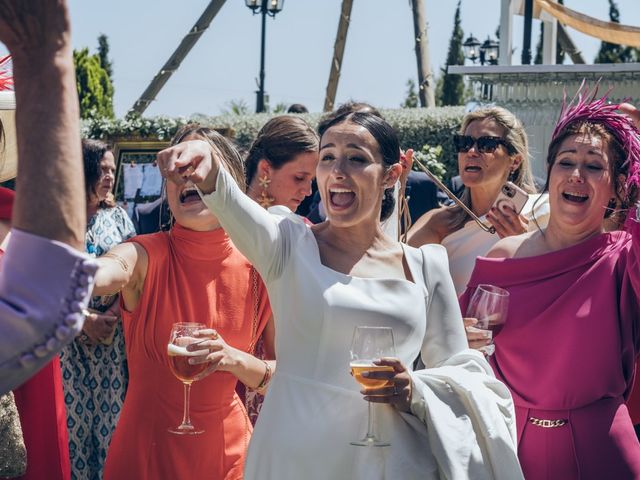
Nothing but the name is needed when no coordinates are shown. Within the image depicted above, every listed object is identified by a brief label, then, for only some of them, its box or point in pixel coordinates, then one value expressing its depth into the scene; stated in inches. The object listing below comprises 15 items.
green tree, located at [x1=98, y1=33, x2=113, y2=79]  1900.8
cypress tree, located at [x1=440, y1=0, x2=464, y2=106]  1668.3
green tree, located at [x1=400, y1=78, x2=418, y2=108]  1738.4
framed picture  474.5
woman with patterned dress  251.4
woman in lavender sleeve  63.2
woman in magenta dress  165.6
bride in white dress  129.6
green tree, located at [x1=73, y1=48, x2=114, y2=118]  1378.0
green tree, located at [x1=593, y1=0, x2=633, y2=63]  1427.2
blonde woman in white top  216.7
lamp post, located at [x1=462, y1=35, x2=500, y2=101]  952.3
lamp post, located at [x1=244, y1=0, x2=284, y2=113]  900.6
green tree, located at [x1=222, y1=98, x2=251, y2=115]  1508.4
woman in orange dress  157.5
